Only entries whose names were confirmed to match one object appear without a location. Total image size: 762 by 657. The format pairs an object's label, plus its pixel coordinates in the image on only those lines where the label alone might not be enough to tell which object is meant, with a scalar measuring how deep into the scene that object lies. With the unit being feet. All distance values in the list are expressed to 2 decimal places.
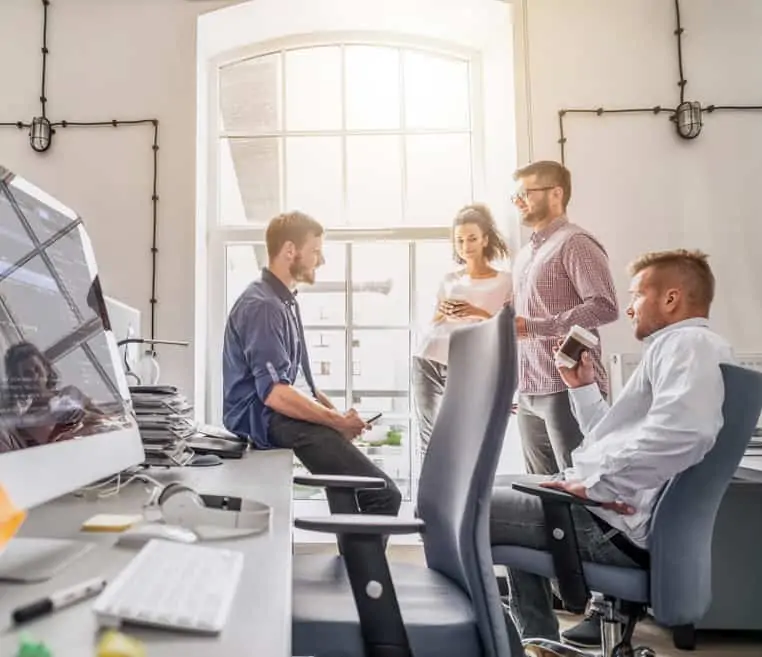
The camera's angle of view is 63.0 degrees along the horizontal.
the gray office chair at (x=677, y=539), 4.28
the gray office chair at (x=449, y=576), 3.03
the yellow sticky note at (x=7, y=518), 1.52
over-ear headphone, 2.58
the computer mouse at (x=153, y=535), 2.42
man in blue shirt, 5.79
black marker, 1.65
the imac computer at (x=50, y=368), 2.12
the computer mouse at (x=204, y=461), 4.71
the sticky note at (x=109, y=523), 2.63
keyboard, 1.61
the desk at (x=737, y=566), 6.91
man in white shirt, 4.33
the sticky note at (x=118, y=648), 1.26
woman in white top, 8.14
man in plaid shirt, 6.89
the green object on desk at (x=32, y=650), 1.28
